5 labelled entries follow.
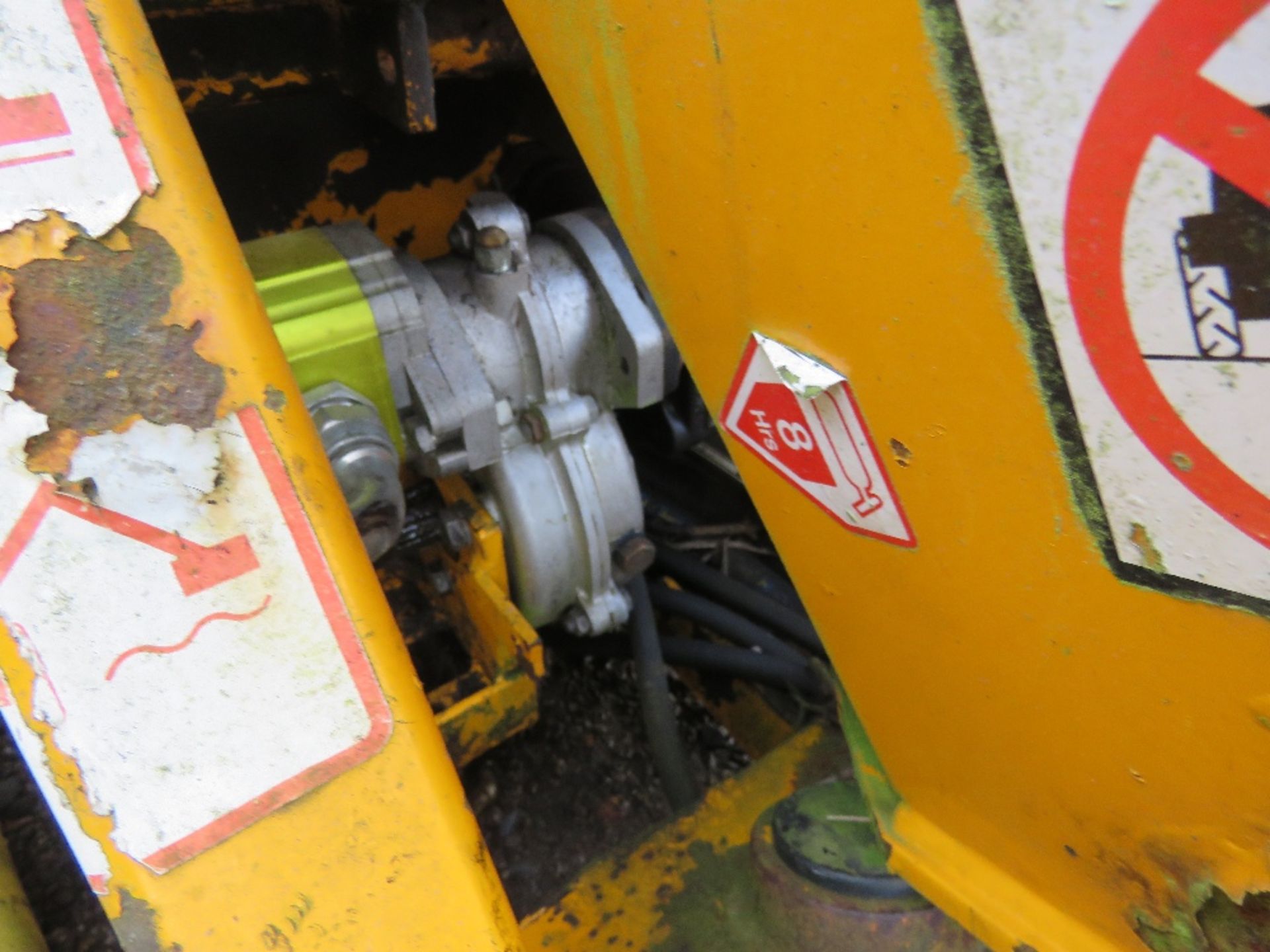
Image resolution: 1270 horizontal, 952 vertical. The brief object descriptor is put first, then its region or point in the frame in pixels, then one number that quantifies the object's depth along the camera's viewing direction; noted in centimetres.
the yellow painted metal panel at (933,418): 33
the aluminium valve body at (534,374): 84
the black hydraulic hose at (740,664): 110
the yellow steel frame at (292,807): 41
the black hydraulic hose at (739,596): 117
